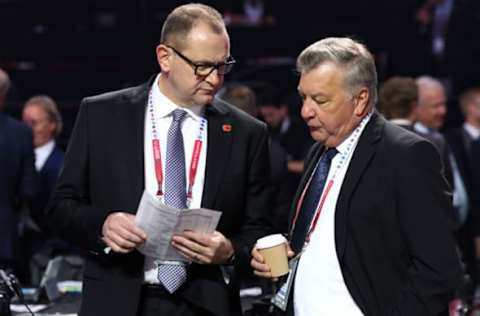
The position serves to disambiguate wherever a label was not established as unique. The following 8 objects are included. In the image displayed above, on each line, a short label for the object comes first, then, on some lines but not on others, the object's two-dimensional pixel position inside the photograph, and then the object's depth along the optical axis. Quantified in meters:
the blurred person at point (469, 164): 20.14
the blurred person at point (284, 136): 18.77
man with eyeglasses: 9.41
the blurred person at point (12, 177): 18.06
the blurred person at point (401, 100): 15.54
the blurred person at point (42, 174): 19.05
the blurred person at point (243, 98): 16.61
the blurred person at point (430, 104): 18.31
